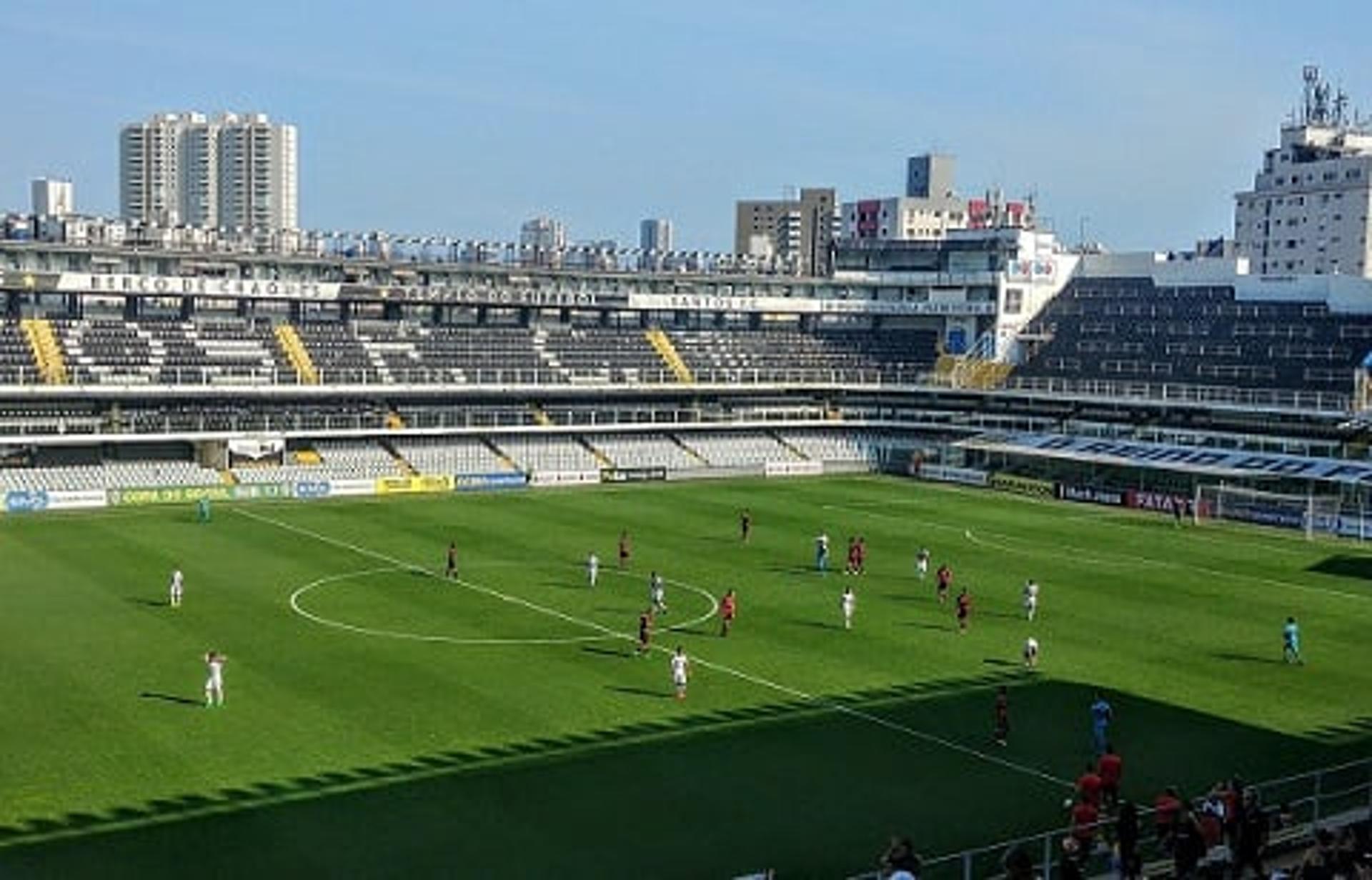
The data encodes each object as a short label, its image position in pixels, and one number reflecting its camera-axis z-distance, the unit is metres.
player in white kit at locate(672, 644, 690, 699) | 31.31
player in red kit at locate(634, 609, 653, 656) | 35.34
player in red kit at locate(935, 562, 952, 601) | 43.84
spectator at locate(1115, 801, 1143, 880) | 20.03
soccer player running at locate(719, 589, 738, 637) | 38.41
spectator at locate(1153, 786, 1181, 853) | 20.83
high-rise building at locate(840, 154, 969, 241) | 152.75
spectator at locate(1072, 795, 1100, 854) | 20.80
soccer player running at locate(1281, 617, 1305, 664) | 36.22
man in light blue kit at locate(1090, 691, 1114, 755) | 28.16
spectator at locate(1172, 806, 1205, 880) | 18.88
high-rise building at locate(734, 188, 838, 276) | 107.19
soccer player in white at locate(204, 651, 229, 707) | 29.95
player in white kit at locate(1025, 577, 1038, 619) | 41.16
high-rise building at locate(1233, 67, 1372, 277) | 139.12
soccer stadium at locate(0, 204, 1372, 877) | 24.88
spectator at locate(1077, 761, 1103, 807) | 22.52
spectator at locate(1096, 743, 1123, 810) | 23.73
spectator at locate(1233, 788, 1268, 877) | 19.44
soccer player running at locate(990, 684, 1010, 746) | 29.00
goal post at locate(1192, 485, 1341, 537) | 62.09
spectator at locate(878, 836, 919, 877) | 17.34
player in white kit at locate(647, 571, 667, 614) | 40.53
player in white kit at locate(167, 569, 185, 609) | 40.25
